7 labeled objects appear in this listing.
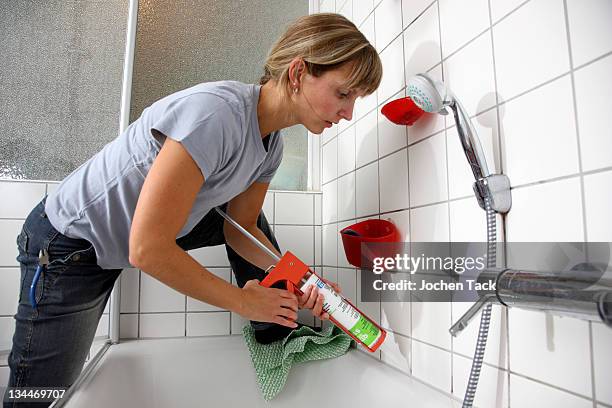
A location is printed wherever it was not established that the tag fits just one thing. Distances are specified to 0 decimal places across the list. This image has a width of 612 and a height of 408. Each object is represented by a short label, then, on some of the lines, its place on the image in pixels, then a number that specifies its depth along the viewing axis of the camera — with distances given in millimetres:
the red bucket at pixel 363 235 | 982
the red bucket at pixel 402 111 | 874
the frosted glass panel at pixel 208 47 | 1485
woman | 724
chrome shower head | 643
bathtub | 906
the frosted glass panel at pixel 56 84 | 1340
